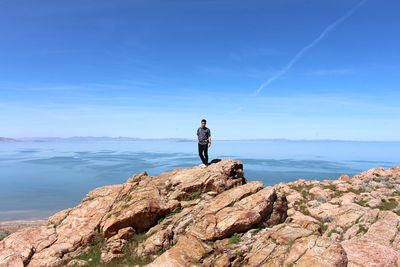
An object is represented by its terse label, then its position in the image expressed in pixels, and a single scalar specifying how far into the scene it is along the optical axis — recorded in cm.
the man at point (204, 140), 2466
